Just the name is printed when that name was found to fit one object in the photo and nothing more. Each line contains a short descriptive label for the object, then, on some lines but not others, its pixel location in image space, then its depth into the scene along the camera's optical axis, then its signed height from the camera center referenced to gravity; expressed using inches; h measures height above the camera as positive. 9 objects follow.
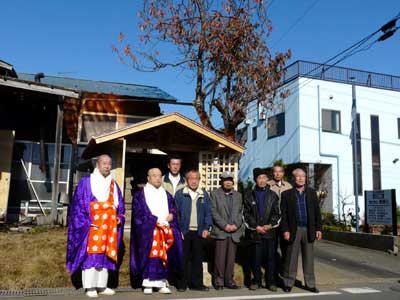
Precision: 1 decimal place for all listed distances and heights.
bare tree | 437.4 +148.7
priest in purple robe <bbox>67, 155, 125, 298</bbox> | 237.0 -17.5
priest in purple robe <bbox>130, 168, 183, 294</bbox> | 246.1 -21.1
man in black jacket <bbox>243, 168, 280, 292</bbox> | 269.6 -13.9
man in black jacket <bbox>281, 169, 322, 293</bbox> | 268.2 -15.0
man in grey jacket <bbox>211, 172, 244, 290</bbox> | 265.4 -17.0
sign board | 487.2 -0.6
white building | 788.6 +137.8
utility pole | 622.6 +120.3
